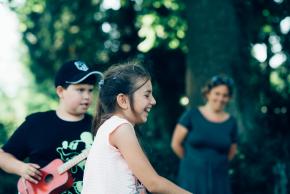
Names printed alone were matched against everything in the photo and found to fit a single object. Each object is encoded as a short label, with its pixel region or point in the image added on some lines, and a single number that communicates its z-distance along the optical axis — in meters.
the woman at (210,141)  7.66
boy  5.19
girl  3.71
